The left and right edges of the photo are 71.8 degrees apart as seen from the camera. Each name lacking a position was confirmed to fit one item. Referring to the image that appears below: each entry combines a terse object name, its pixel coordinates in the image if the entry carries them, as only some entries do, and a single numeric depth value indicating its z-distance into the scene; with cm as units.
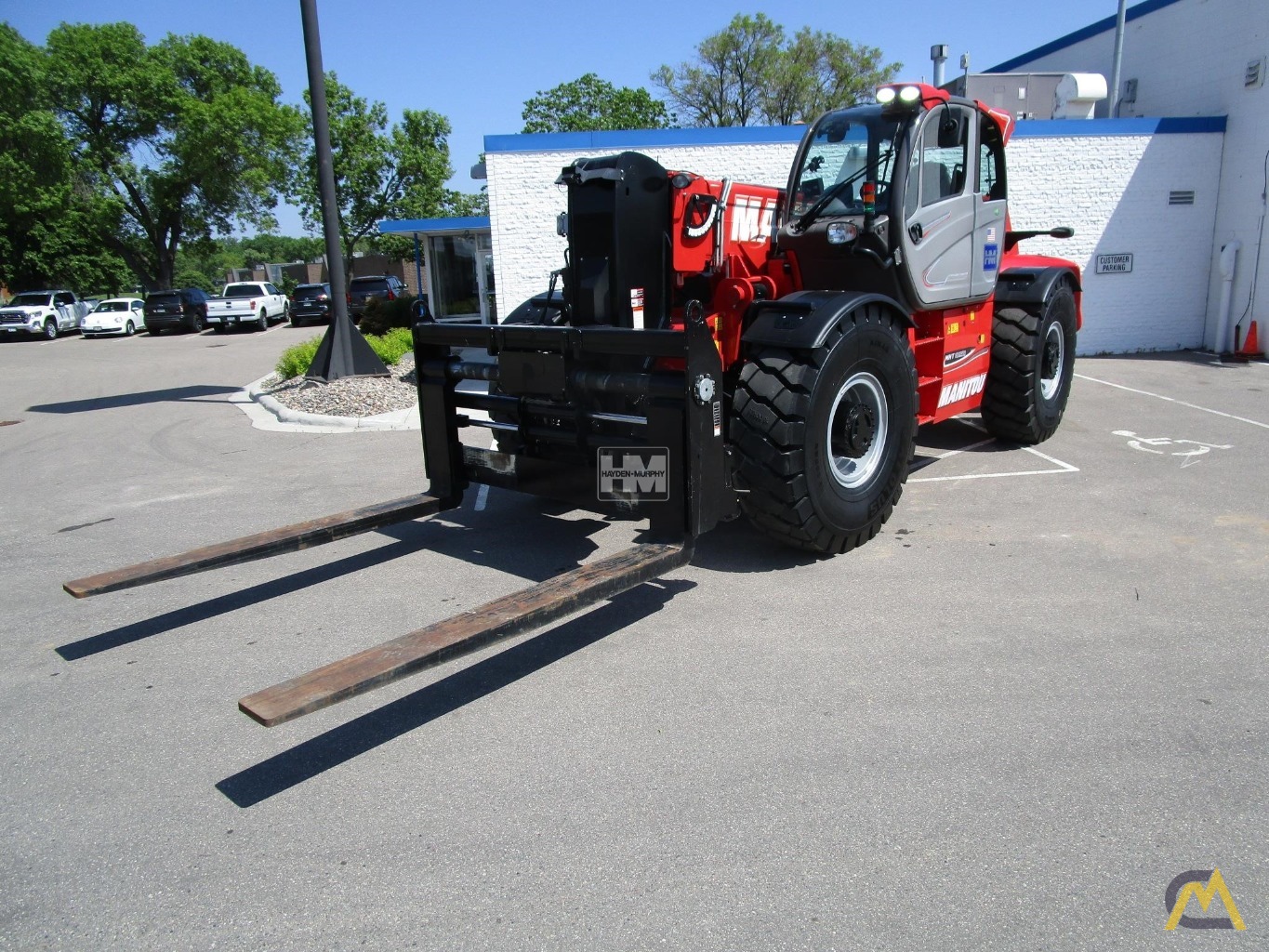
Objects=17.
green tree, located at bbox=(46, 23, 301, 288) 3969
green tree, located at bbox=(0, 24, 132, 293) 3791
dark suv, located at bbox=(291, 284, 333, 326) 3391
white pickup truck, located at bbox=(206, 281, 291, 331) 3266
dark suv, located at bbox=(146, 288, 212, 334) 3219
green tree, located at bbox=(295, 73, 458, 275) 4041
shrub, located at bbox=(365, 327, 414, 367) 1529
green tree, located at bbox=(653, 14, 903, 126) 4641
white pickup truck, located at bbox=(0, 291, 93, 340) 3161
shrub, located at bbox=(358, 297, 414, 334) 2136
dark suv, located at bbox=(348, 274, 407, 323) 3124
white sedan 3262
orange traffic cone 1448
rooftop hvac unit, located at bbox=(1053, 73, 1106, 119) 1552
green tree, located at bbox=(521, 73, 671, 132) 4638
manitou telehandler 471
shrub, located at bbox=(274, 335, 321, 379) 1448
